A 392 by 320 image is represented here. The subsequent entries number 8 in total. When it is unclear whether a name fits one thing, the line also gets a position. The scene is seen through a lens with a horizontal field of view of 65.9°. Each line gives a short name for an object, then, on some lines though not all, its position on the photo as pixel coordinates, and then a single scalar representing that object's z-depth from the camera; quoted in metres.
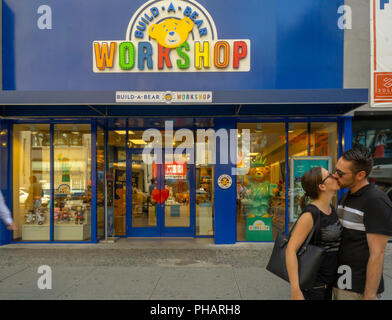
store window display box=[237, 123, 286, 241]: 8.05
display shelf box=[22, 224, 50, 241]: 8.02
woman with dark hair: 2.41
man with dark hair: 2.28
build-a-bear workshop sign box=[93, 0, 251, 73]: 7.48
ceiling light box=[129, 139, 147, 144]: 8.85
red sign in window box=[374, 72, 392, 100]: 7.50
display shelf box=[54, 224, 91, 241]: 8.02
